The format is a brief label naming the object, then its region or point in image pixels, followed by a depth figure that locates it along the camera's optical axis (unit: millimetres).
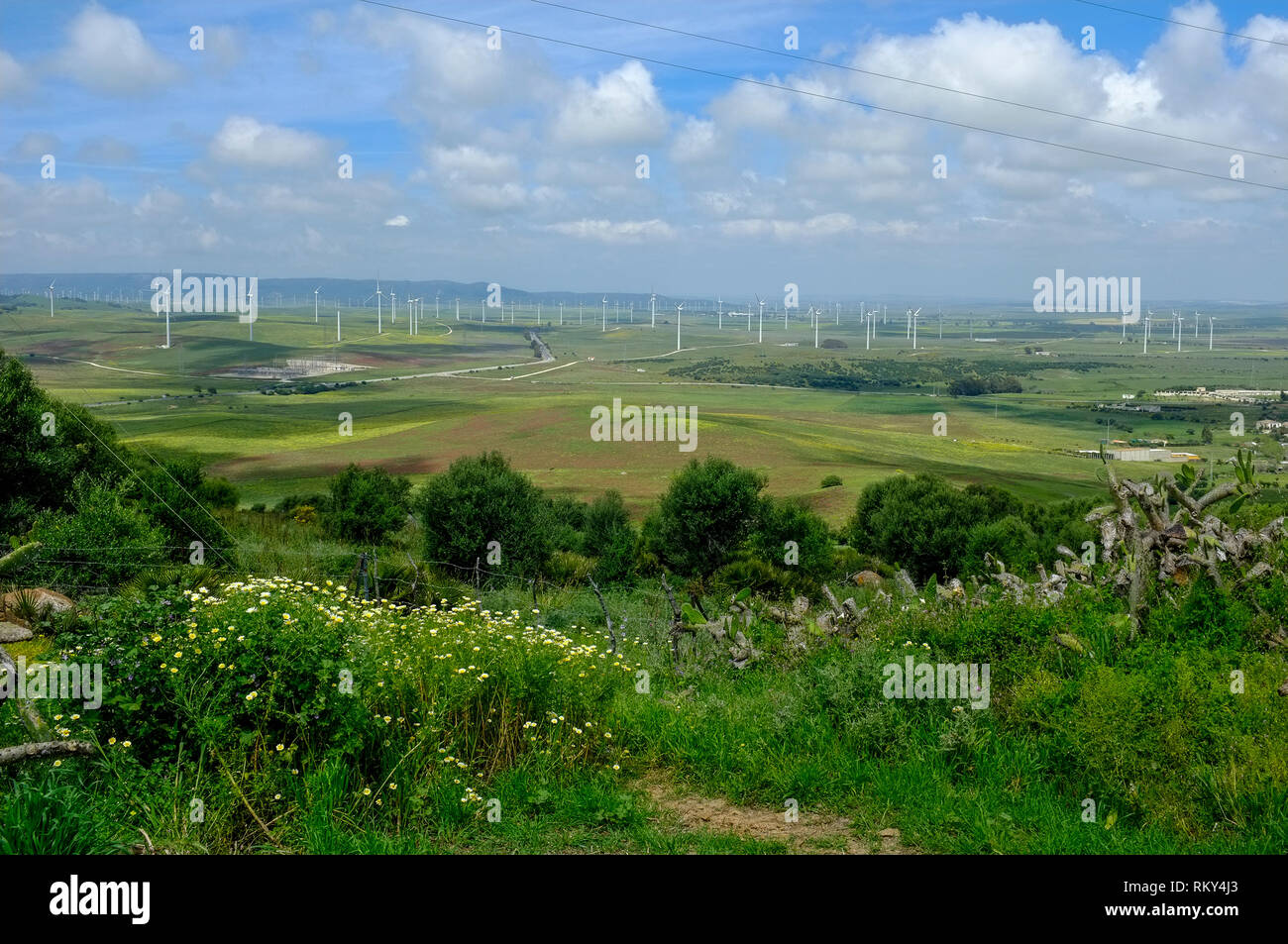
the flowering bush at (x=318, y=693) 4469
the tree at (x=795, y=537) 42062
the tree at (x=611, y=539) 41594
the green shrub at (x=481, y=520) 40906
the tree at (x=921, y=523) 46844
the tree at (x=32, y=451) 30797
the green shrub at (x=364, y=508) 44219
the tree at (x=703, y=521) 45375
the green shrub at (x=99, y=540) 19438
